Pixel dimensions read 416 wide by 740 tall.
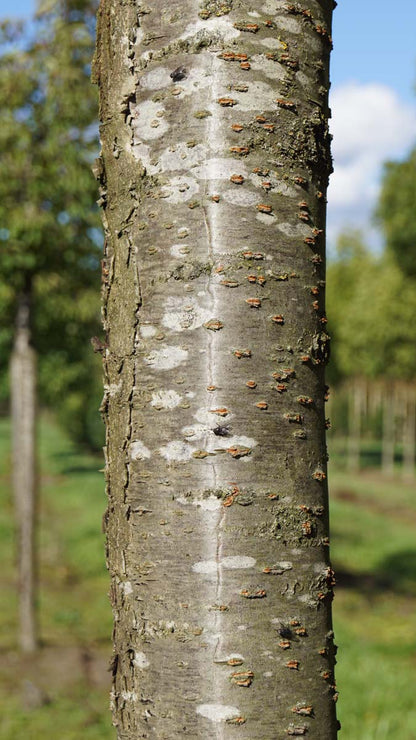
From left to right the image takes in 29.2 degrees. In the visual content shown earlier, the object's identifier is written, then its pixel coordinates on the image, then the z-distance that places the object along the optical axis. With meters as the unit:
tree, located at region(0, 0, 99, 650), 7.44
